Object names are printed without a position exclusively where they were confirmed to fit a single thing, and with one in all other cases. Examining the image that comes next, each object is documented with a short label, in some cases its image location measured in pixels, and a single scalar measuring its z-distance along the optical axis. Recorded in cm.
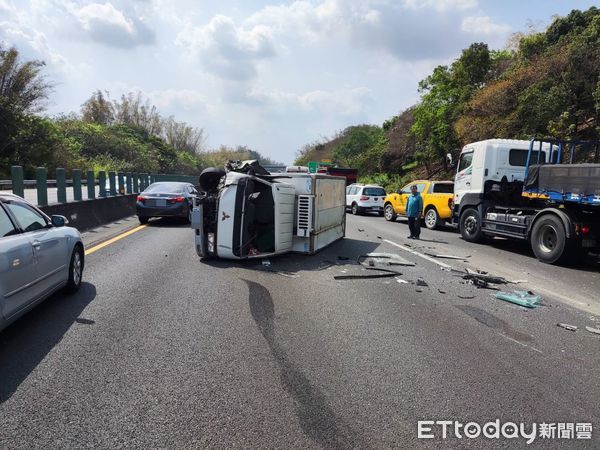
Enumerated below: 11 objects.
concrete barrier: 1257
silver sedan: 444
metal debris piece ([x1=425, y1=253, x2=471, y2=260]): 1084
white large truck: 985
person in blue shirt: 1415
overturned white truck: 889
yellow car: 1694
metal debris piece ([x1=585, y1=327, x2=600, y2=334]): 552
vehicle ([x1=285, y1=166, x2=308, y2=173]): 1831
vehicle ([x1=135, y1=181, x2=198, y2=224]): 1553
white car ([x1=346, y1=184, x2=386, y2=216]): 2441
